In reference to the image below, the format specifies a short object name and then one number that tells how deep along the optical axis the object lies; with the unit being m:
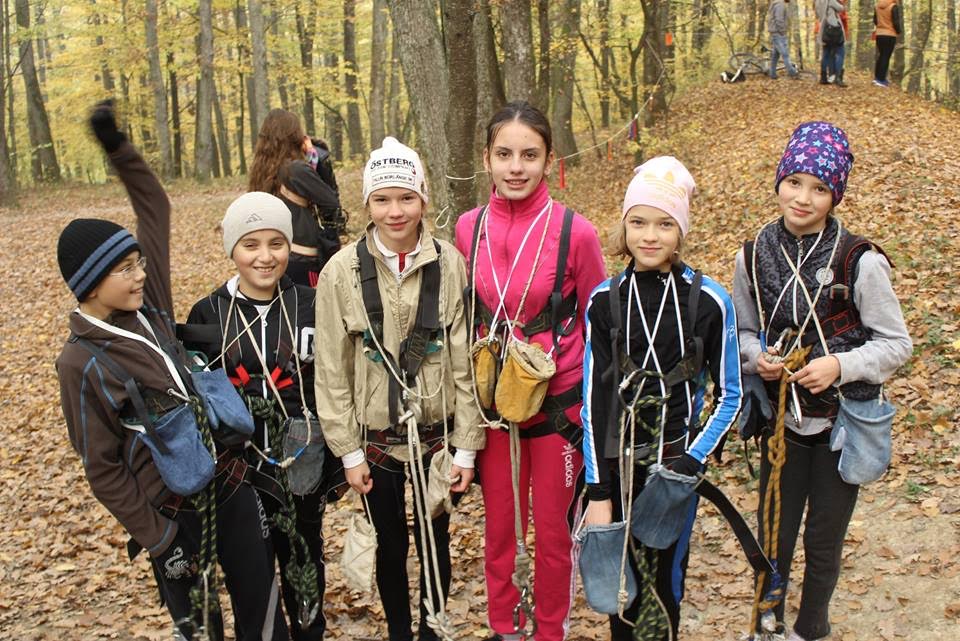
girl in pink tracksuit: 3.27
